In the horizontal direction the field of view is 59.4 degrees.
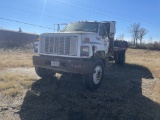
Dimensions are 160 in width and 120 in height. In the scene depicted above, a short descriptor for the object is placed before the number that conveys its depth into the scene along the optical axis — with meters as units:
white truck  4.54
